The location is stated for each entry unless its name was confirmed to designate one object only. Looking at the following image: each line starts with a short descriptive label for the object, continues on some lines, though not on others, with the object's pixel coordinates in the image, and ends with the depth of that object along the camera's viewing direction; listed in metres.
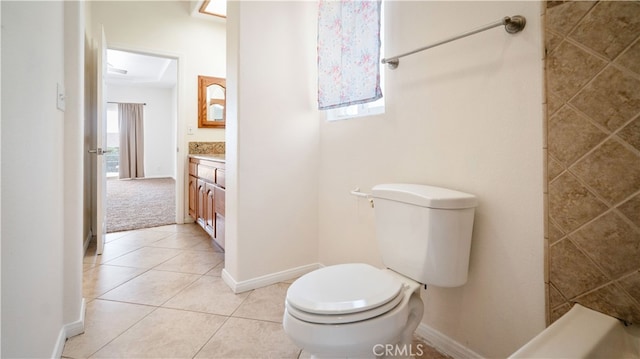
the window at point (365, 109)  1.61
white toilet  0.94
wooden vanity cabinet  2.43
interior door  2.50
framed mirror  3.64
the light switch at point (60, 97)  1.22
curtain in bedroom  7.72
